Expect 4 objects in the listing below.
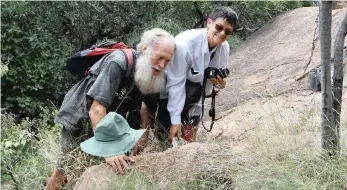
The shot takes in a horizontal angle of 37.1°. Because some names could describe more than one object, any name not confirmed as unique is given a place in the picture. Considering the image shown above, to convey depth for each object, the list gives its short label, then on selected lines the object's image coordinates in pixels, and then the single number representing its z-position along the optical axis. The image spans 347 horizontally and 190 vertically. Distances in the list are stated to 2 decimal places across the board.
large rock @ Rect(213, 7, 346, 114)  6.43
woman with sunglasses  3.70
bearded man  3.37
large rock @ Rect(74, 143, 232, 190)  2.95
